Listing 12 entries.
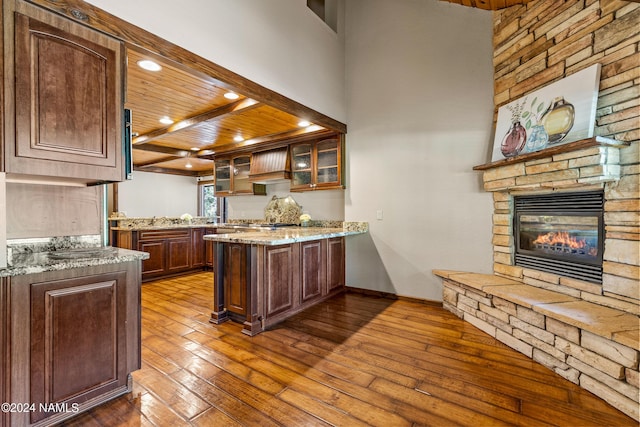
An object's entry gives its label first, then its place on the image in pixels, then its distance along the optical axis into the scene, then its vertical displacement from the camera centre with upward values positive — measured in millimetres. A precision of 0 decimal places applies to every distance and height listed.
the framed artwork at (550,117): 2236 +826
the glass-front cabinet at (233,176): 5254 +650
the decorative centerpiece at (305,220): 4625 -159
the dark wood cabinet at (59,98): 1444 +617
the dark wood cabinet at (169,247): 4703 -666
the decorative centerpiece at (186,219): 6039 -192
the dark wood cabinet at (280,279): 2869 -721
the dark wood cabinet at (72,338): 1423 -704
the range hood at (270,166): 4629 +738
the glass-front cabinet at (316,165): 4273 +689
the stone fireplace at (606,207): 1823 +27
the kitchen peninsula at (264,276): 2760 -700
